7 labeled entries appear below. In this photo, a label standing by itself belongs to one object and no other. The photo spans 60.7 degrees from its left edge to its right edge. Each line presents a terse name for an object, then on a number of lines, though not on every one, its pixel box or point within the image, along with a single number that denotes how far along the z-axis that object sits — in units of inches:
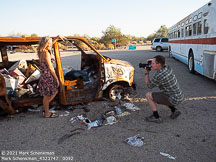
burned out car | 181.9
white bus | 265.0
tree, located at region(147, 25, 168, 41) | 2823.3
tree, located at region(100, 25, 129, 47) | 1812.3
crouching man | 152.7
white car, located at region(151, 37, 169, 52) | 951.8
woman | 159.5
